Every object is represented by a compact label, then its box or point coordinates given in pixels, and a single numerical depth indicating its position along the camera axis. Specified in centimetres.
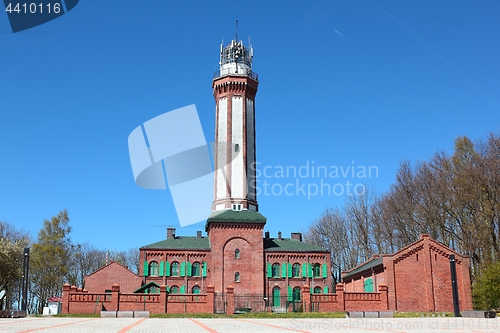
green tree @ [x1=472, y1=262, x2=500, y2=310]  3192
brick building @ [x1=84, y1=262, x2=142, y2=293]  4509
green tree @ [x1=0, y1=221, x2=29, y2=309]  3922
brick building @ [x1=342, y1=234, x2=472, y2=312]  3547
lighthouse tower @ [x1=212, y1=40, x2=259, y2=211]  4612
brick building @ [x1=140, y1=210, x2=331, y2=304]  4509
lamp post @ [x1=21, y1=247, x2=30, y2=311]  3011
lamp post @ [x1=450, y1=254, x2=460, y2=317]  2827
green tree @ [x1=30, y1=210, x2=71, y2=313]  4678
